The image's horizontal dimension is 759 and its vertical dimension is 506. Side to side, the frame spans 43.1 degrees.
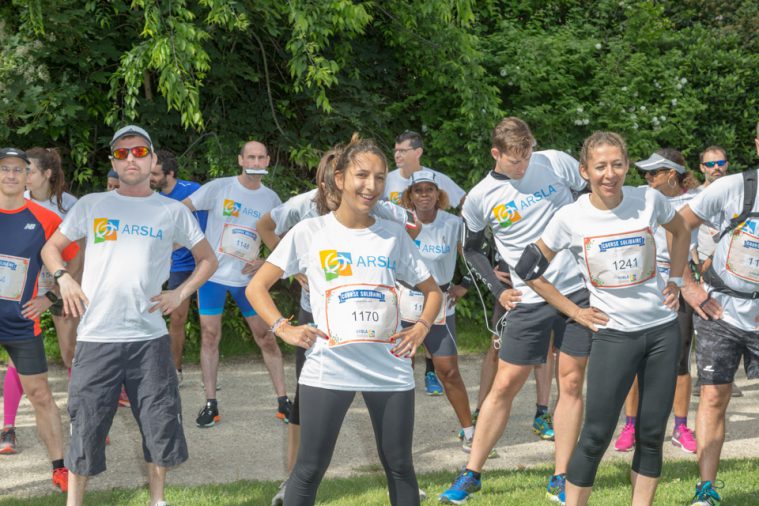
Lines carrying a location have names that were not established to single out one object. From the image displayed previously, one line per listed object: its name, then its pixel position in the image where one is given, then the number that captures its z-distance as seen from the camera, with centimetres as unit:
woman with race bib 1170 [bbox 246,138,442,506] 419
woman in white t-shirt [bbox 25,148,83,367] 681
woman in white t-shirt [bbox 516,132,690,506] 470
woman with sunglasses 696
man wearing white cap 495
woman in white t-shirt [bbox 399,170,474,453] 656
